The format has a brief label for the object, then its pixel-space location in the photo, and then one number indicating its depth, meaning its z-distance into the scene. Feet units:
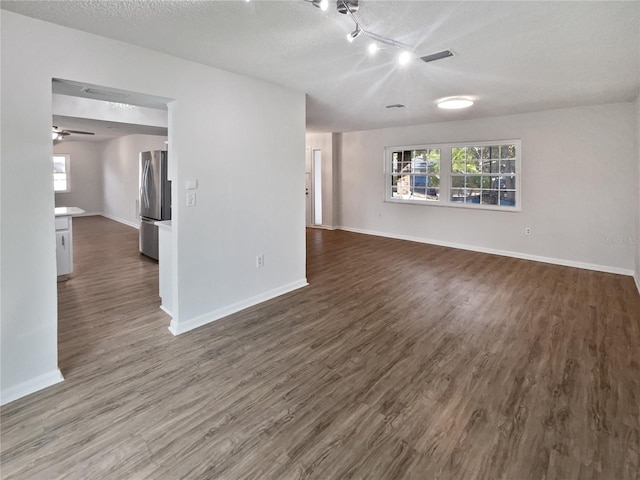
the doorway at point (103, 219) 9.66
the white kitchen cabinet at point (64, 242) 14.52
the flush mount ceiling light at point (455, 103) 14.93
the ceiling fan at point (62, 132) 24.19
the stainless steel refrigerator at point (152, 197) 17.89
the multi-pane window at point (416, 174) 22.70
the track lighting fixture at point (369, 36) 6.52
